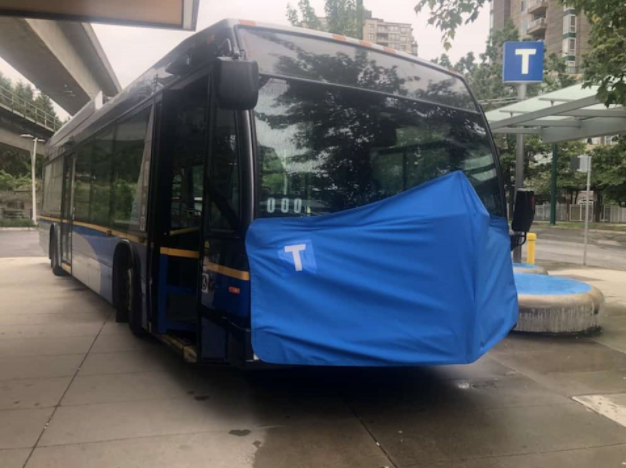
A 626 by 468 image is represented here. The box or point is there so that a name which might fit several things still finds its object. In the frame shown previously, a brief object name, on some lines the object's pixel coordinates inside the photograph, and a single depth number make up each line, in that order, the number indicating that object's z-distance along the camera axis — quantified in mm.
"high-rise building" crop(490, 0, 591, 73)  59200
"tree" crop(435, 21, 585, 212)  39750
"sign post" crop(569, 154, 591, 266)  14222
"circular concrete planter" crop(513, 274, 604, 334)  7488
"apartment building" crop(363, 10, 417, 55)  145875
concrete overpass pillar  16688
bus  4273
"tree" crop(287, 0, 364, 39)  33000
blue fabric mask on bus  4230
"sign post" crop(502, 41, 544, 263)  12383
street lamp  38156
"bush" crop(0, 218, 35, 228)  41375
